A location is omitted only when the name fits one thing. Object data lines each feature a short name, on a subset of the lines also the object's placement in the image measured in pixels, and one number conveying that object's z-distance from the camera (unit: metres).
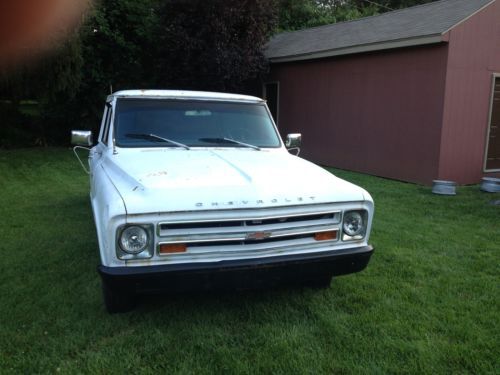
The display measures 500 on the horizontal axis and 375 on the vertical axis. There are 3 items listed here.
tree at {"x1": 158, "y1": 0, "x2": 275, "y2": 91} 12.97
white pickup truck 2.98
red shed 9.32
